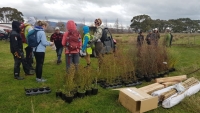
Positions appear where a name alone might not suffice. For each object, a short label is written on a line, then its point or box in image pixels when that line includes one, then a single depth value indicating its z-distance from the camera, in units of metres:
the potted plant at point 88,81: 3.15
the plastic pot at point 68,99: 2.88
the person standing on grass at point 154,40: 4.87
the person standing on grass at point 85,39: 4.16
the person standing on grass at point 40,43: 3.50
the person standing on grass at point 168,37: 7.75
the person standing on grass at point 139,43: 4.73
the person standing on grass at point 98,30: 4.33
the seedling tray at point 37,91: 3.15
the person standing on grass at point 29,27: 4.23
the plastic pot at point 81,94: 3.05
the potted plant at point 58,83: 3.03
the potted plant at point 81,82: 3.07
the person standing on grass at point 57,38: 5.44
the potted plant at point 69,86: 2.89
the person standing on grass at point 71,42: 3.50
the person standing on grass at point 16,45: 3.68
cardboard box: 2.63
